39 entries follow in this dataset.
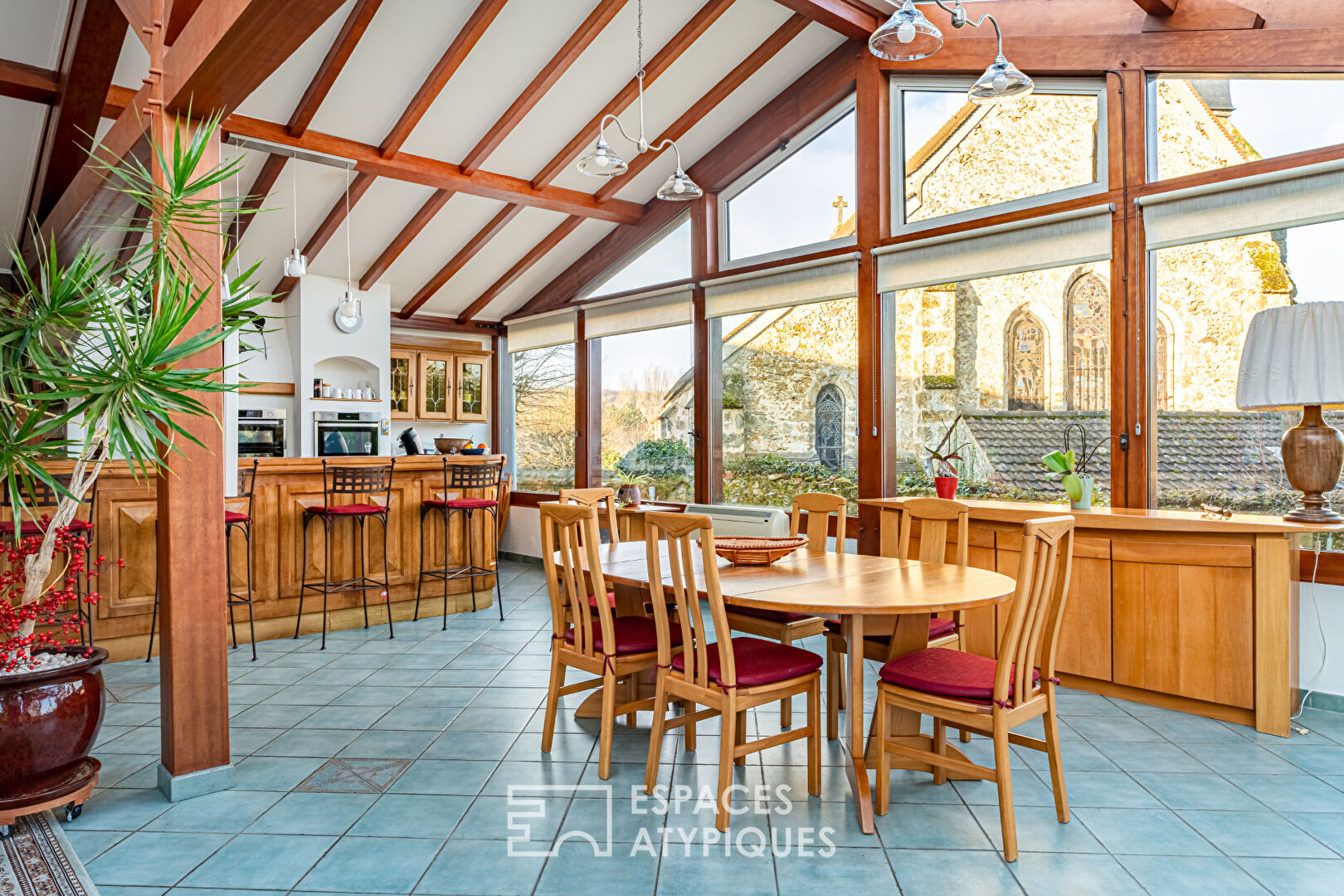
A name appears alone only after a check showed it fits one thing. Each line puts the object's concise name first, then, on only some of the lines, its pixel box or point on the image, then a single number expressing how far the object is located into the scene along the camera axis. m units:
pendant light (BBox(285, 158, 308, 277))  5.81
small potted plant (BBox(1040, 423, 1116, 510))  4.12
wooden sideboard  3.44
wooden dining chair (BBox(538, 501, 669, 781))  3.07
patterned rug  2.26
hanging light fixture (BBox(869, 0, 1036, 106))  2.80
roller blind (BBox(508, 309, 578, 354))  8.04
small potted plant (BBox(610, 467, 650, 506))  5.86
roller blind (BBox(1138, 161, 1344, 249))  3.68
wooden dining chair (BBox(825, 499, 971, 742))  3.30
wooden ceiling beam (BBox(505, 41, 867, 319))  5.62
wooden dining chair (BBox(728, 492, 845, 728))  3.34
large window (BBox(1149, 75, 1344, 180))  3.82
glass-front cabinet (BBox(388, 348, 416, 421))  8.21
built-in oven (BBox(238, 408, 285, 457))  7.25
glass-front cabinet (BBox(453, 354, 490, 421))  8.69
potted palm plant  2.54
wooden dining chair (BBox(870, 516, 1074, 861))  2.45
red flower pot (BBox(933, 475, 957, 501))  4.46
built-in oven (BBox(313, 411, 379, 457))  7.49
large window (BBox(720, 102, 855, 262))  5.71
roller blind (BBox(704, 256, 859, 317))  5.57
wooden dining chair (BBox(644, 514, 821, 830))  2.65
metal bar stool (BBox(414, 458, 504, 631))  5.68
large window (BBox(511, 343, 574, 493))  8.27
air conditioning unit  5.80
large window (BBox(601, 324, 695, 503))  6.89
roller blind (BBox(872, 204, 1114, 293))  4.45
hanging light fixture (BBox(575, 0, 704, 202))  3.68
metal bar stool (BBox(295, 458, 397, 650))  5.14
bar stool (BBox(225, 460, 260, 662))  4.75
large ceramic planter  2.52
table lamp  3.30
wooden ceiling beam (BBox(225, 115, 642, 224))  5.38
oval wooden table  2.51
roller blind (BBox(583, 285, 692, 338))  6.77
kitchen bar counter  4.58
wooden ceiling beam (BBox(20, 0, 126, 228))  4.18
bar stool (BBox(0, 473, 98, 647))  4.17
